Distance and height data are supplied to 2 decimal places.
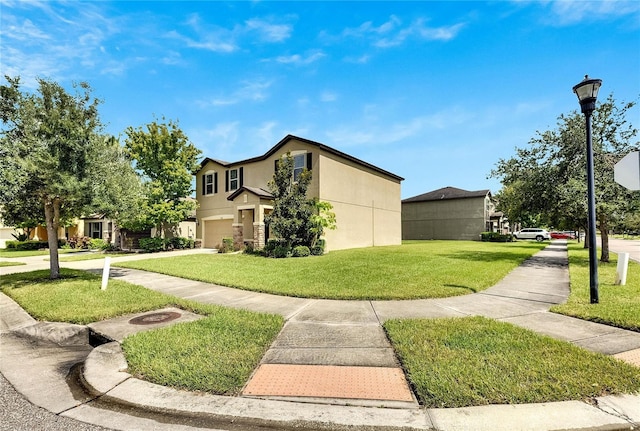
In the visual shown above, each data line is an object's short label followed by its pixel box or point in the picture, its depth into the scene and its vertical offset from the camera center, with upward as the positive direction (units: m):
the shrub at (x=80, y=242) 28.00 -1.56
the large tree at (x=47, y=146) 8.78 +2.27
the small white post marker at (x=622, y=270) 8.86 -1.29
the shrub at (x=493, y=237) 35.00 -1.43
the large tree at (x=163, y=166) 23.66 +4.46
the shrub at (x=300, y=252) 17.42 -1.53
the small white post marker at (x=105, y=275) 8.65 -1.39
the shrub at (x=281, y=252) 17.17 -1.51
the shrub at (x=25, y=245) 27.41 -1.78
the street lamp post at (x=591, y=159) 6.95 +1.46
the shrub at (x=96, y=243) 27.64 -1.66
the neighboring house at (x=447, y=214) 37.23 +1.19
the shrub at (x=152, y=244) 23.78 -1.48
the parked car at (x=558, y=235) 52.30 -1.87
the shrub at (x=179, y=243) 24.81 -1.46
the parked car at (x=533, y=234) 43.00 -1.41
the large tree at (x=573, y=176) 13.38 +2.27
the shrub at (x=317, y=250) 18.20 -1.48
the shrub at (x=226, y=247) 20.84 -1.50
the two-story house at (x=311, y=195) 20.14 +2.08
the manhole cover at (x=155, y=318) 6.00 -1.84
